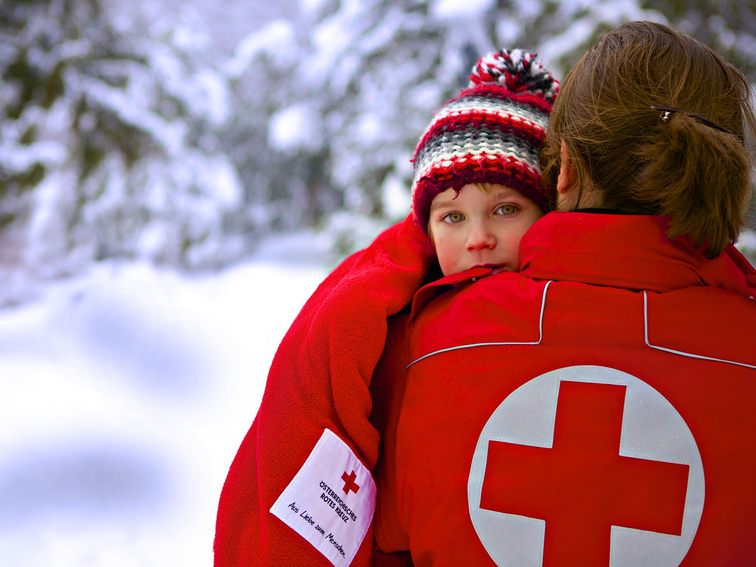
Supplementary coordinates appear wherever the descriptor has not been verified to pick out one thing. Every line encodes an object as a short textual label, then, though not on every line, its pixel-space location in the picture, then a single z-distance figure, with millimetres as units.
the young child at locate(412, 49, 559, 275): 1556
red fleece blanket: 1434
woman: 1343
